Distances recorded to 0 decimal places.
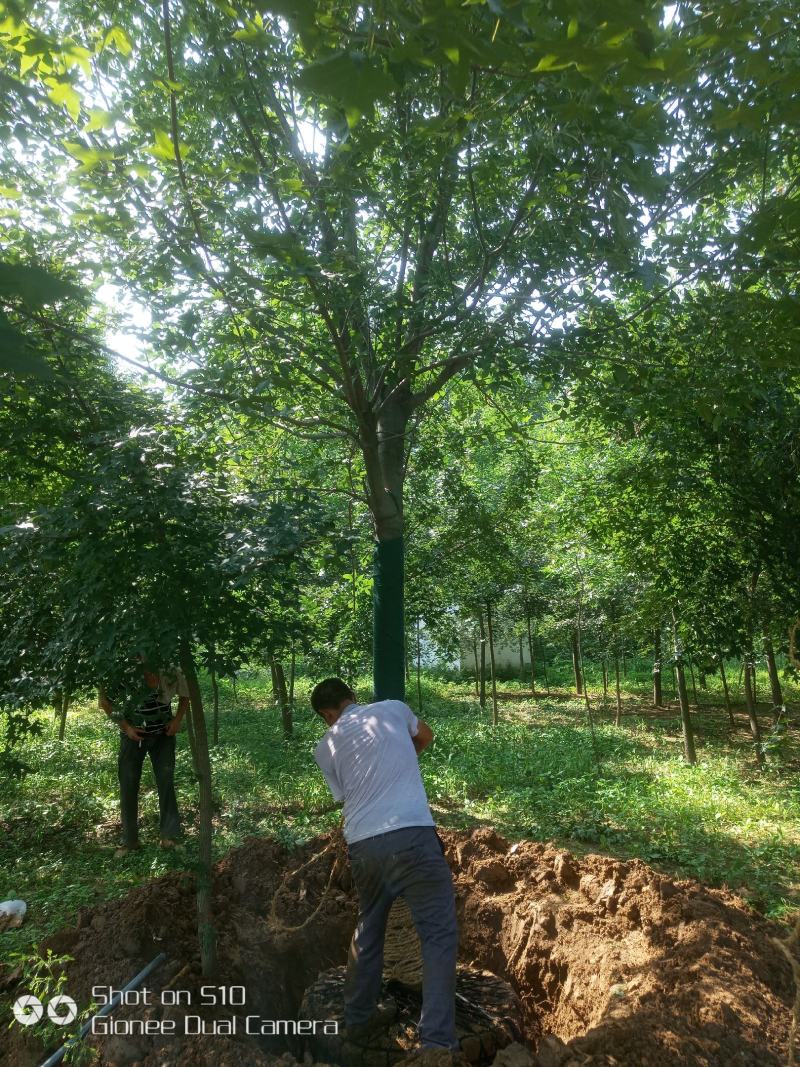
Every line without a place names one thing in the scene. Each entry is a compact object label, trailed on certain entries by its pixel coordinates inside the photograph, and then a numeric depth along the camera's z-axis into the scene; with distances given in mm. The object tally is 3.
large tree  3312
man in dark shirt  5504
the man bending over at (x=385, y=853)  2934
